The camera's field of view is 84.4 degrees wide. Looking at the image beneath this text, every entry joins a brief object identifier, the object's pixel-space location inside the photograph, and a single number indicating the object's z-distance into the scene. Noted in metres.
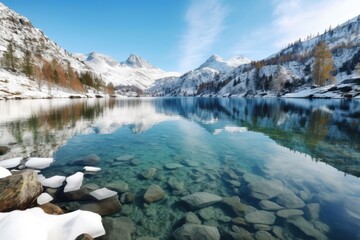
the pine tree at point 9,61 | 133.38
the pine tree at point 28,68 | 132.88
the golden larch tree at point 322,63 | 121.62
